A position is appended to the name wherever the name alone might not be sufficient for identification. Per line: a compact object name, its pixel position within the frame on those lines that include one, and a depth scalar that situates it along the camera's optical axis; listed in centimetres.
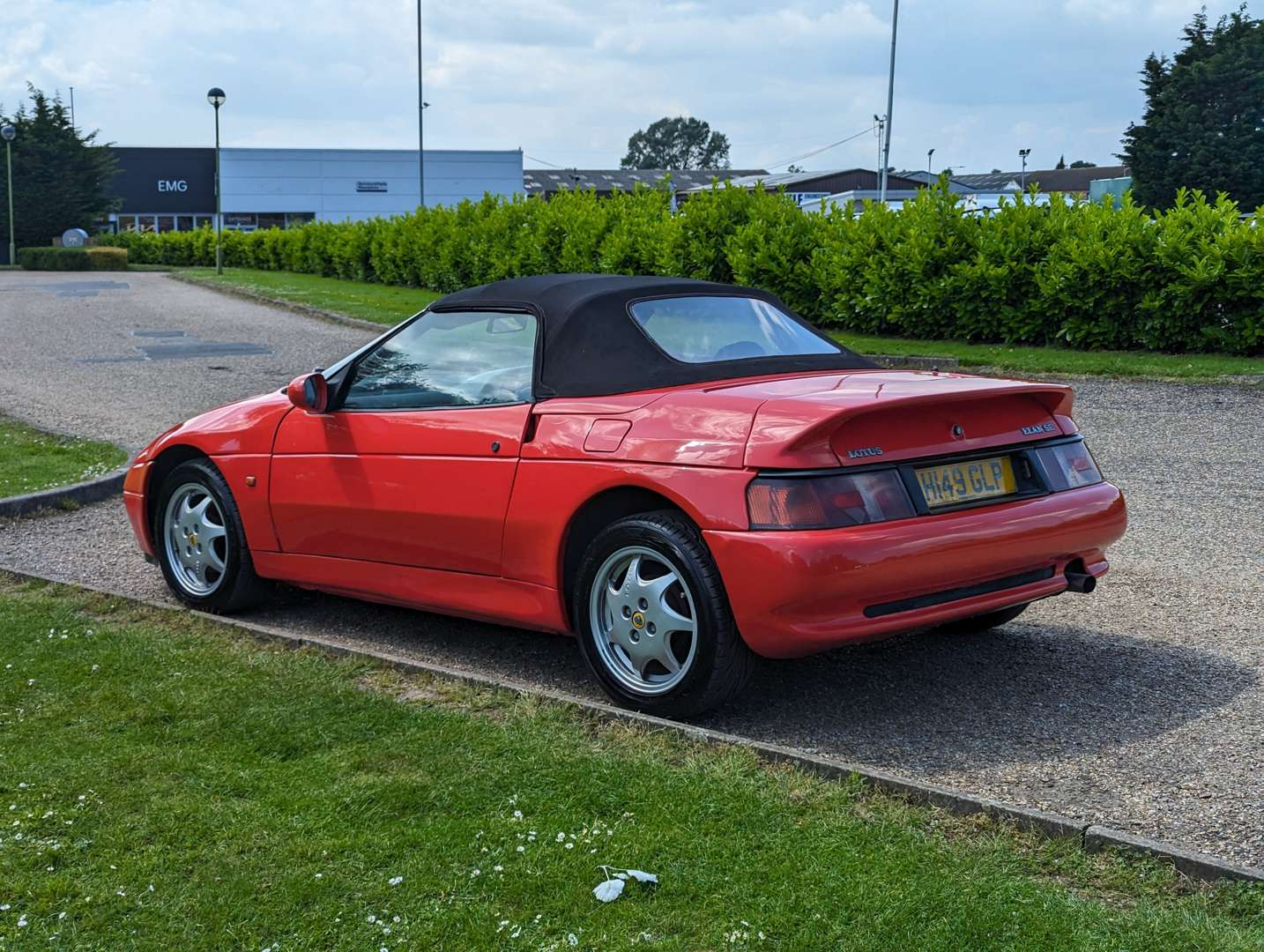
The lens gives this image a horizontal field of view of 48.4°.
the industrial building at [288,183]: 7988
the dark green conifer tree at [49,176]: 5881
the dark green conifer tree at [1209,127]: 5447
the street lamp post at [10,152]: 5141
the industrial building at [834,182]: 8100
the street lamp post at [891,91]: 4667
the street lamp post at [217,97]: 4144
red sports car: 437
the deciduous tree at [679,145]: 16450
